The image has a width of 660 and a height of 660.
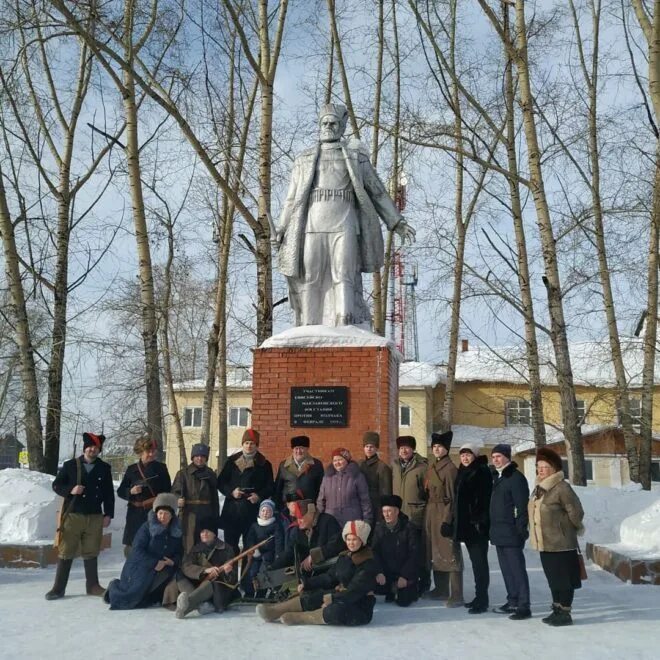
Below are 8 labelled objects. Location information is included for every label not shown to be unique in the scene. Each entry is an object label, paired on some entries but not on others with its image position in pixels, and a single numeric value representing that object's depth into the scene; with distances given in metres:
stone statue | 8.55
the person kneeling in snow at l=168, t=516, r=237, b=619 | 5.35
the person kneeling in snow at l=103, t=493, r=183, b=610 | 5.62
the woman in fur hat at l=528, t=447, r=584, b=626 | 5.12
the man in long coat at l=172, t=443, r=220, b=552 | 6.35
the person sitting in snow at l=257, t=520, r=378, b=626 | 5.07
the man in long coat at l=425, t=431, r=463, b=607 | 5.91
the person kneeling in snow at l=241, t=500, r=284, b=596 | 5.89
